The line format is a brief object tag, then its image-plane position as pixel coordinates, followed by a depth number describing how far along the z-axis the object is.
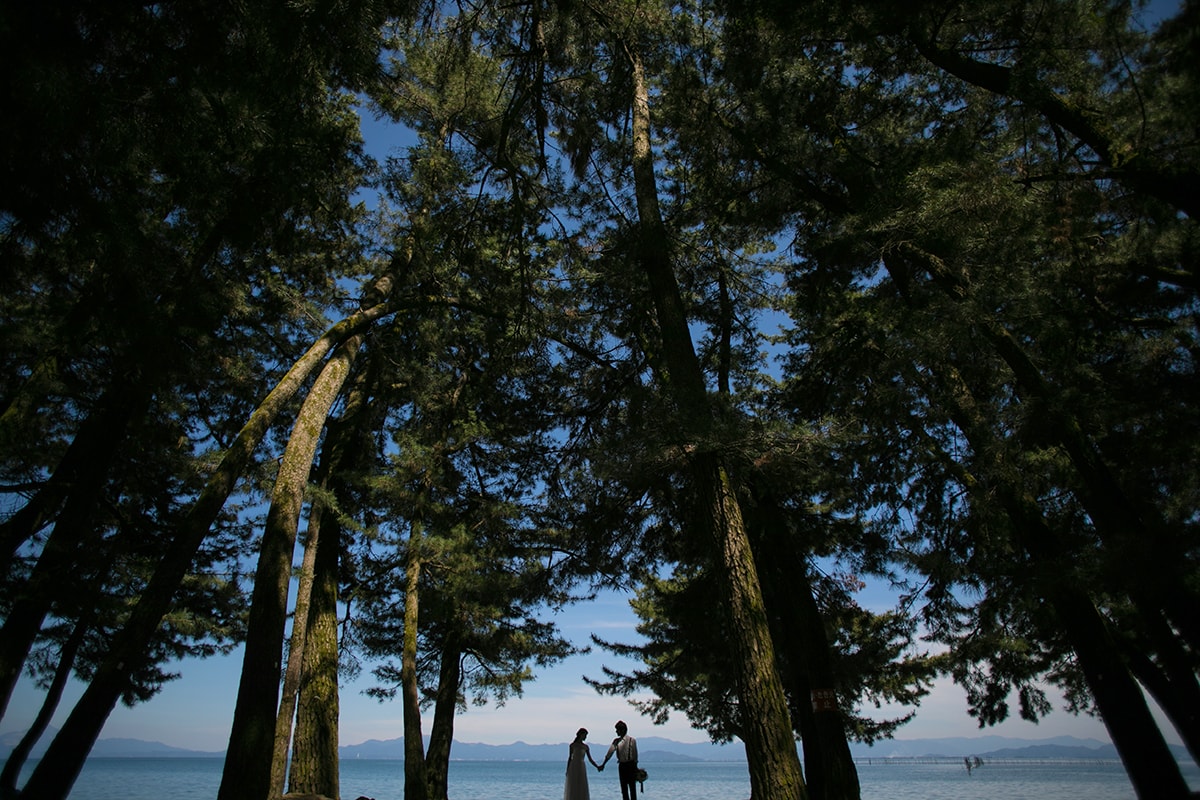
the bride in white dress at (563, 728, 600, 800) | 7.89
